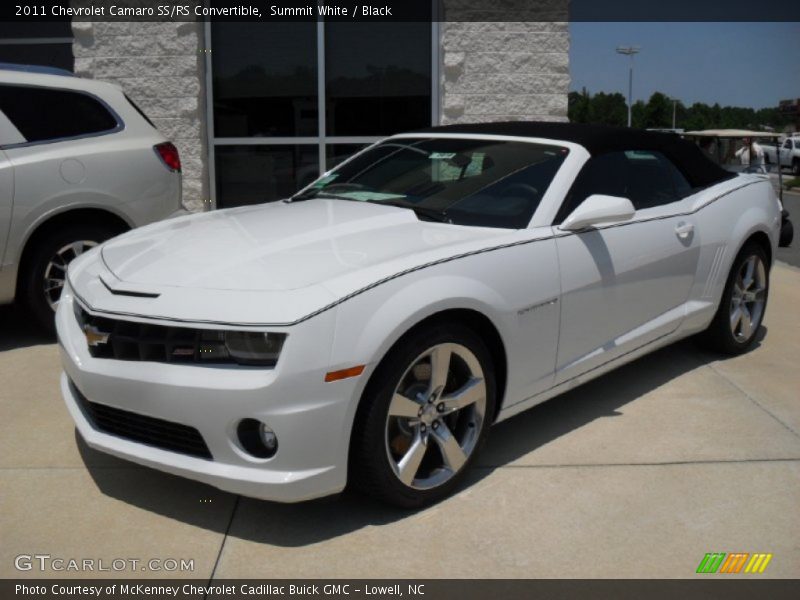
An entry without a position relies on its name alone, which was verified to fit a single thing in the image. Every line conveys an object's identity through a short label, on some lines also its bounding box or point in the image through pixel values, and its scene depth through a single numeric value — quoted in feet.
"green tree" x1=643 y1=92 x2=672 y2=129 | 334.81
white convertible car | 10.44
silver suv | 19.15
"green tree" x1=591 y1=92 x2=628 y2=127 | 329.72
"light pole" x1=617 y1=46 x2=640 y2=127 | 159.94
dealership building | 32.09
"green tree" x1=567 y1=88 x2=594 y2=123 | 311.47
